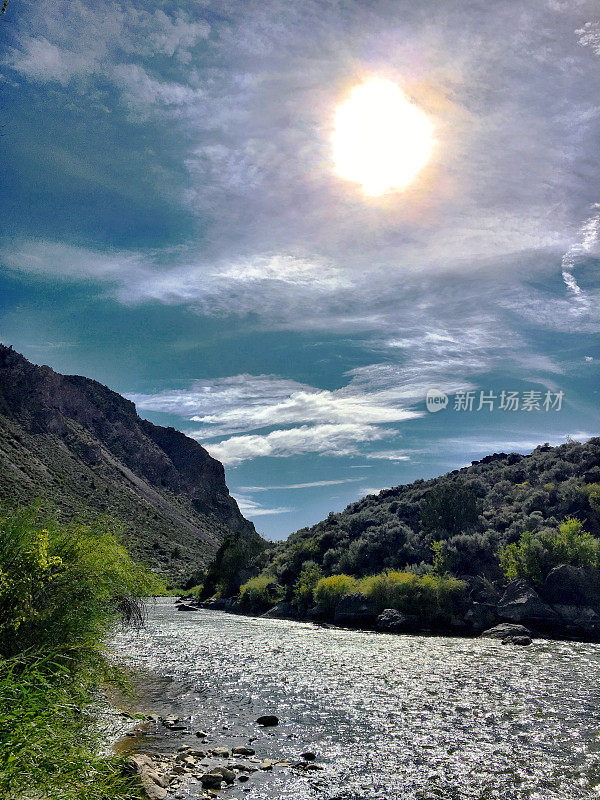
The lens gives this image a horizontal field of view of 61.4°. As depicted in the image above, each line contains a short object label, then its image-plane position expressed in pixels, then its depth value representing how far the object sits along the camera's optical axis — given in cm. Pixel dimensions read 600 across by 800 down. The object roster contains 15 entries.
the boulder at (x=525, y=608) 4653
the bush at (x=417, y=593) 5297
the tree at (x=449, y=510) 7119
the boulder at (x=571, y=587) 4842
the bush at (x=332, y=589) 6241
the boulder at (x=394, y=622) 5206
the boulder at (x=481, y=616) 4888
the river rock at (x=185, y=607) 7969
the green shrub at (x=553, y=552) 5234
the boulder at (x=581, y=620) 4459
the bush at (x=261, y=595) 7638
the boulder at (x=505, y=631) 4331
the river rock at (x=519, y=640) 3969
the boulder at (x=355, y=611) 5666
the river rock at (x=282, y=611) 6931
